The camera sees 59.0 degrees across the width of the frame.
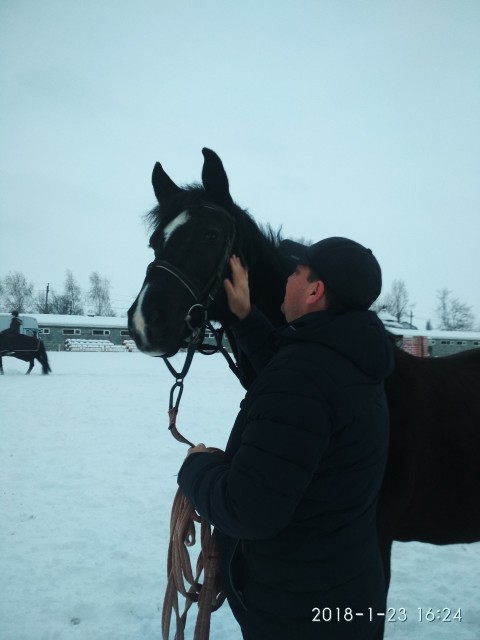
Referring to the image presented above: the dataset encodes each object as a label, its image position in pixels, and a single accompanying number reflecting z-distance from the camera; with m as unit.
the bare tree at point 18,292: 77.48
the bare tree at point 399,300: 79.38
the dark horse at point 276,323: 1.90
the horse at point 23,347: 17.41
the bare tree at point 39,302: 78.39
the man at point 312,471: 1.15
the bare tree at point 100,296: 89.31
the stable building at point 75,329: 44.44
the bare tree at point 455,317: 77.25
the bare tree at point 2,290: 78.33
